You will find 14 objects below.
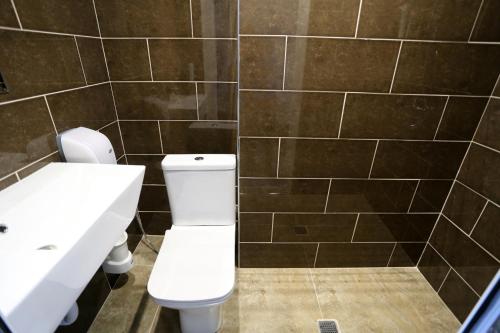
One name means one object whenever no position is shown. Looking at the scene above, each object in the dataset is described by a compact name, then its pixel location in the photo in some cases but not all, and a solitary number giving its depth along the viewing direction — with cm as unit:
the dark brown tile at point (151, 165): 163
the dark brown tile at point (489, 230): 121
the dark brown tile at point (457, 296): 135
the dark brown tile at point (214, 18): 128
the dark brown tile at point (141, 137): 154
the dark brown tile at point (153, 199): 173
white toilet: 105
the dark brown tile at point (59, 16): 93
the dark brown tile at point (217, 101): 145
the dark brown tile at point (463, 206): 131
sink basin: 51
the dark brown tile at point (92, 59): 122
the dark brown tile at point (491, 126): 122
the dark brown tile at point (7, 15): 83
